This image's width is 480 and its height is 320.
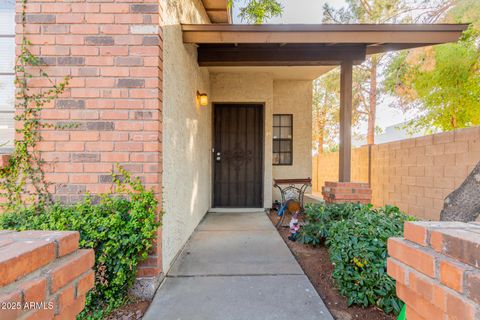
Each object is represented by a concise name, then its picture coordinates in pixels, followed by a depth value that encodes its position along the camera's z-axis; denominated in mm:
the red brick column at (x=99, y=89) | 2105
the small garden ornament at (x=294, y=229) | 3449
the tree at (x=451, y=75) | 5230
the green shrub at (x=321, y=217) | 2949
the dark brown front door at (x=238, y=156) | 5547
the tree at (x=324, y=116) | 14191
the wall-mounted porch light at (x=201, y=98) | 4109
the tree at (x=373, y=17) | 6516
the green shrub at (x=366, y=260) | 1790
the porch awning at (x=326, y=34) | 2914
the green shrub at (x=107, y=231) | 1820
